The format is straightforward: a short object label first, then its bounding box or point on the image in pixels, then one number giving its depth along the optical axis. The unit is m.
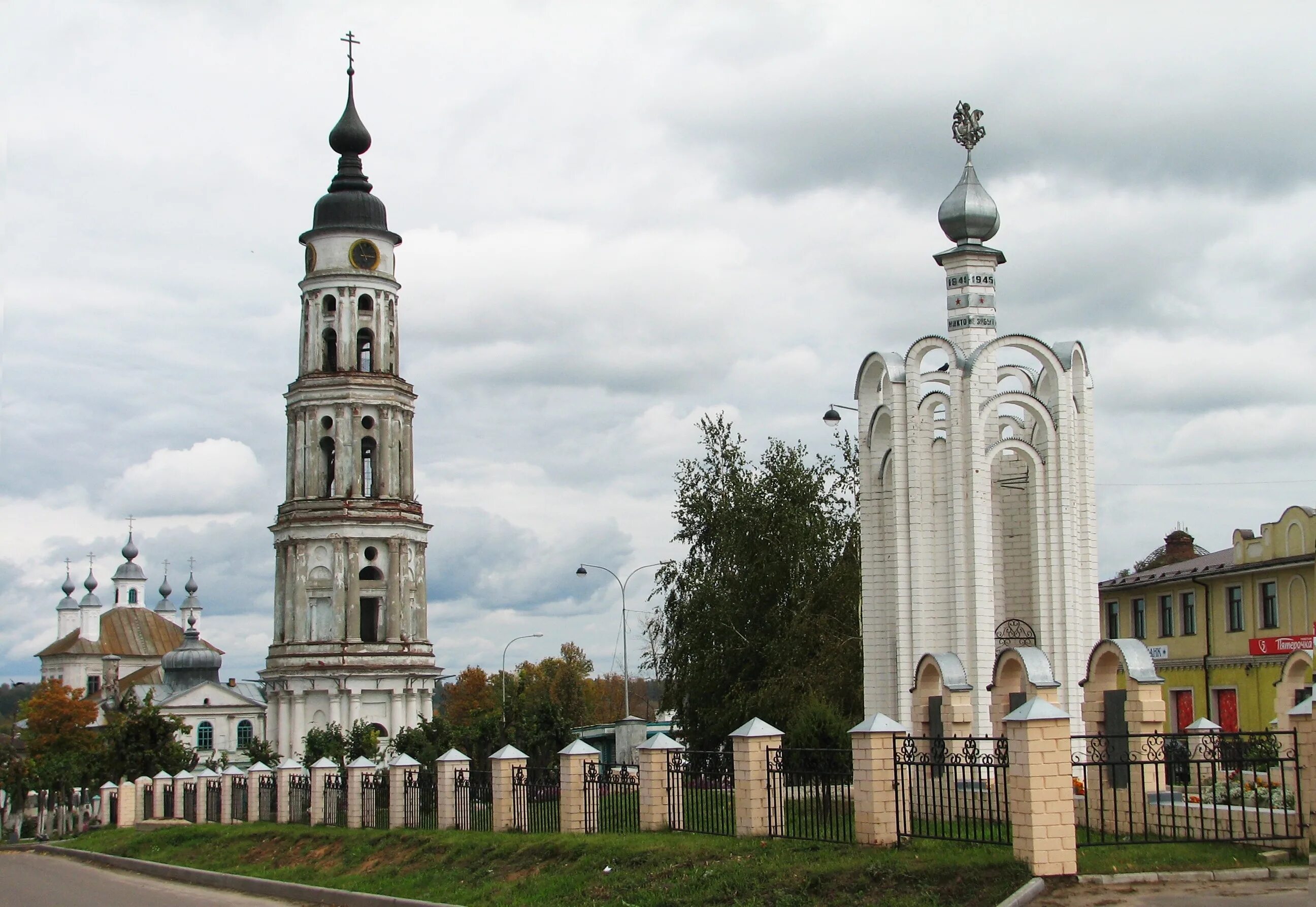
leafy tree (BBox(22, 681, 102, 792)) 67.38
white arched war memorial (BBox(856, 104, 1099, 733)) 25.34
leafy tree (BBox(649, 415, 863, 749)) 37.56
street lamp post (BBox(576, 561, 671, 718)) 50.91
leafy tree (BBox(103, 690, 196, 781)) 48.84
